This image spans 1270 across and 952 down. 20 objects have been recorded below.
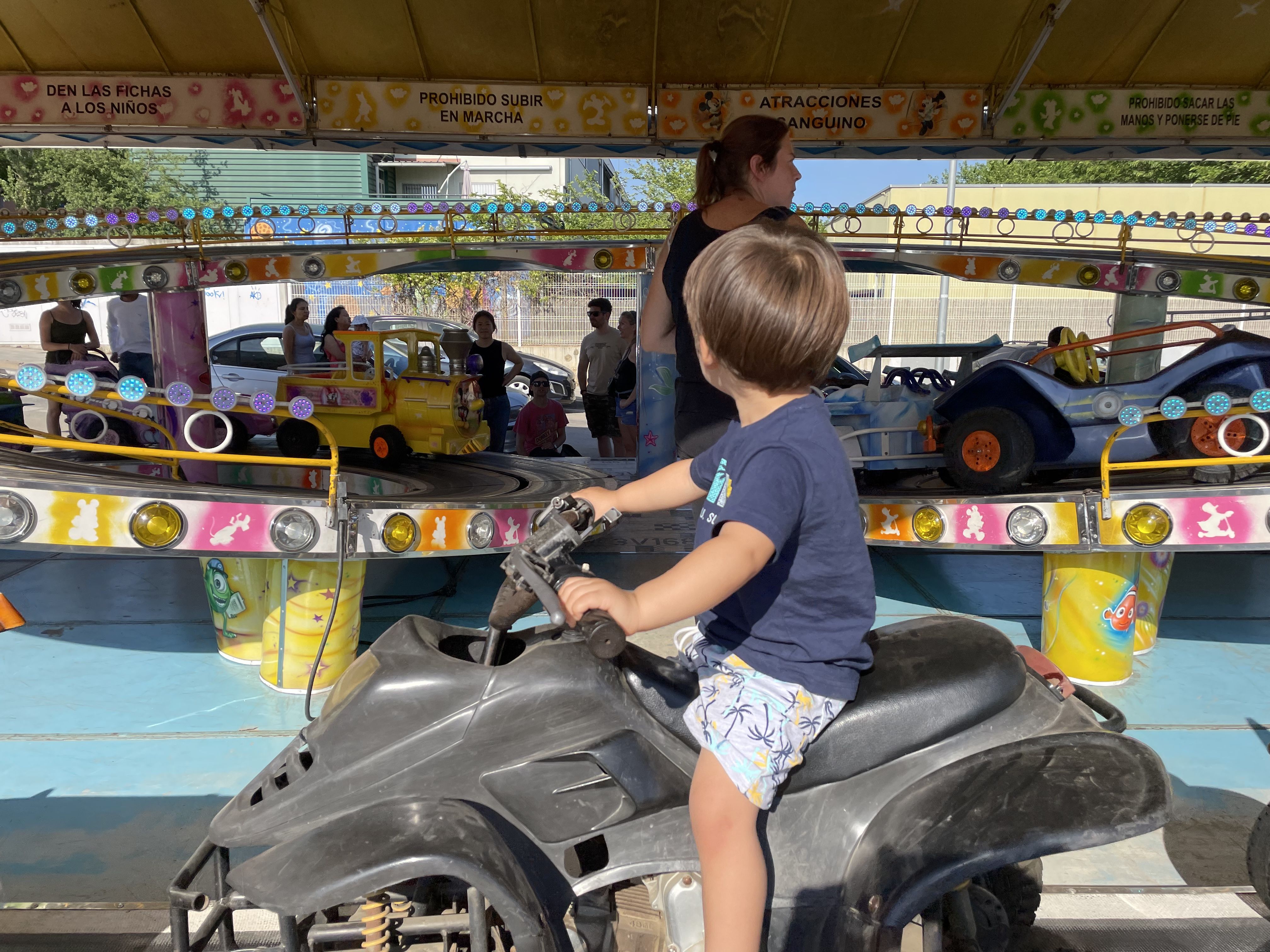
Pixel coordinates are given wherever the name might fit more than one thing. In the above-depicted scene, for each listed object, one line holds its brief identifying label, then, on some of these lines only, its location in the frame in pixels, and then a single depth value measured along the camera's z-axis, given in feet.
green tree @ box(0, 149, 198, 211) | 82.99
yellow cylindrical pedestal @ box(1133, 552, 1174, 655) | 13.03
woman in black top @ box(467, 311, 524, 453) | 26.91
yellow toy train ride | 22.49
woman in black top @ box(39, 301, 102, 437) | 24.45
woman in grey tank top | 27.37
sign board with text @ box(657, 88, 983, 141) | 19.70
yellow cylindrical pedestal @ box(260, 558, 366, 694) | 11.46
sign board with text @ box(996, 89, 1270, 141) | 19.66
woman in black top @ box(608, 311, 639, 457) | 29.22
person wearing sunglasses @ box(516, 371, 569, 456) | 27.17
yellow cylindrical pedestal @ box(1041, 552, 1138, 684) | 11.96
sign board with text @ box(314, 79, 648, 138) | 19.51
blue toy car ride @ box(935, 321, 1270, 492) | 12.92
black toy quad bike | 4.92
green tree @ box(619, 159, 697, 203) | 92.17
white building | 86.99
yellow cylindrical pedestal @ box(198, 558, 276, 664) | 12.48
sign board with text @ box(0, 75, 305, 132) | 19.11
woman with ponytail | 8.47
